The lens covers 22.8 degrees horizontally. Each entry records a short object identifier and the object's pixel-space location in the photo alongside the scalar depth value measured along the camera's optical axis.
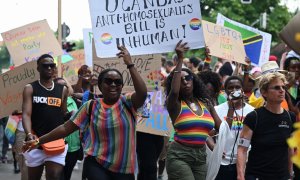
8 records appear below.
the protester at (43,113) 7.69
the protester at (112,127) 6.26
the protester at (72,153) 8.62
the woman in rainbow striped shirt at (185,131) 6.59
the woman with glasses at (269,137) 6.11
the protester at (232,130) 7.08
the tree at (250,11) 45.25
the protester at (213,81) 8.72
